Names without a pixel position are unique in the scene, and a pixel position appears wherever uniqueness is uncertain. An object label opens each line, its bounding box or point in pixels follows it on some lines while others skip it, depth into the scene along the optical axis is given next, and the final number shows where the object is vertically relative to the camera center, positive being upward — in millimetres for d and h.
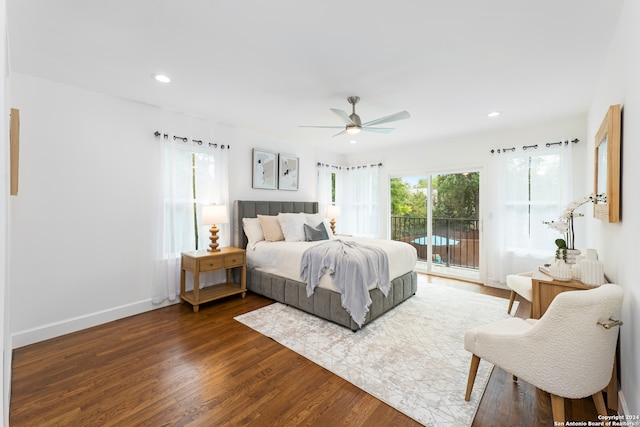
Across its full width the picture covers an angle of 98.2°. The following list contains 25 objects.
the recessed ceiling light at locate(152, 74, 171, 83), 2608 +1297
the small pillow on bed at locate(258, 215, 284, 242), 4160 -236
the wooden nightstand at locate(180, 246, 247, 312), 3357 -702
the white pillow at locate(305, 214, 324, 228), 4546 -112
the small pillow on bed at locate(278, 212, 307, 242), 4152 -206
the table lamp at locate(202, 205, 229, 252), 3617 -70
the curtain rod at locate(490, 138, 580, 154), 3719 +959
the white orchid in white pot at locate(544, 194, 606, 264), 2080 -121
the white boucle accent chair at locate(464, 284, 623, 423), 1379 -710
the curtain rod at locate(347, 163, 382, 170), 5766 +1000
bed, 3007 -956
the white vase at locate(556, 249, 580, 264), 2068 -325
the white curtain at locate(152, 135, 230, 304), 3475 +182
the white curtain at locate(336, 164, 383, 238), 5816 +237
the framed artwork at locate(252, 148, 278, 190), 4543 +729
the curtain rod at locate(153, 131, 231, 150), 3432 +976
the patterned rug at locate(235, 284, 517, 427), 1884 -1241
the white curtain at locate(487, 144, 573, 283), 3840 +119
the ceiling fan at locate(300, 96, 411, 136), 2928 +1021
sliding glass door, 4941 -120
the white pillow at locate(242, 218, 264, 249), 4125 -277
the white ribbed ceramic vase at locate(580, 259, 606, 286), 1919 -420
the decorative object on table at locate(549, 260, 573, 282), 2006 -432
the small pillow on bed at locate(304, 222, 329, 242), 4191 -326
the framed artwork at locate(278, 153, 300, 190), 4941 +756
